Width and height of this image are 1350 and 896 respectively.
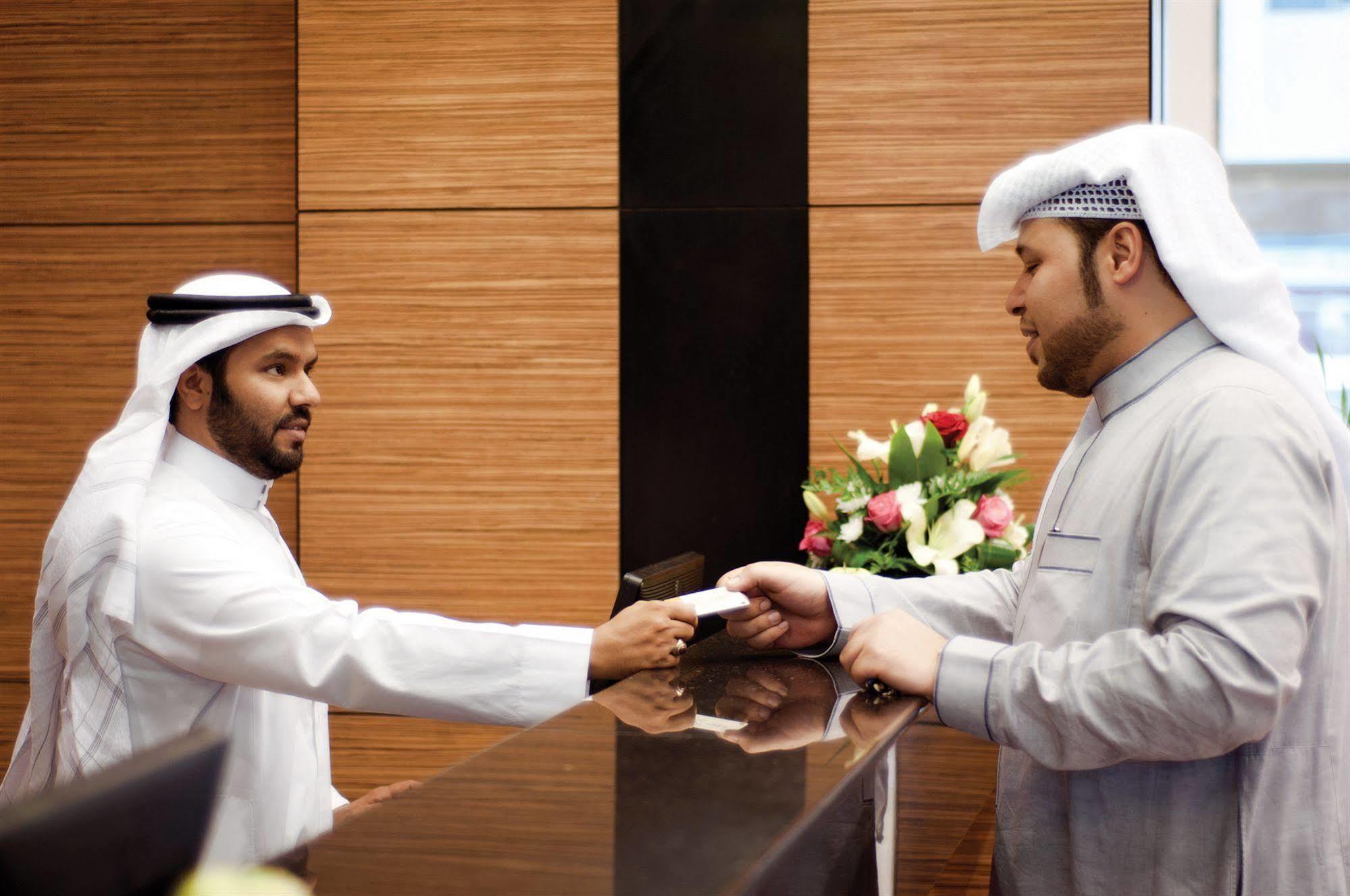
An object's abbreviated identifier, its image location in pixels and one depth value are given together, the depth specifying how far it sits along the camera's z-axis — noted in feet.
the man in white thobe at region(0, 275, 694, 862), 6.08
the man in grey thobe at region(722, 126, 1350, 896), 4.17
